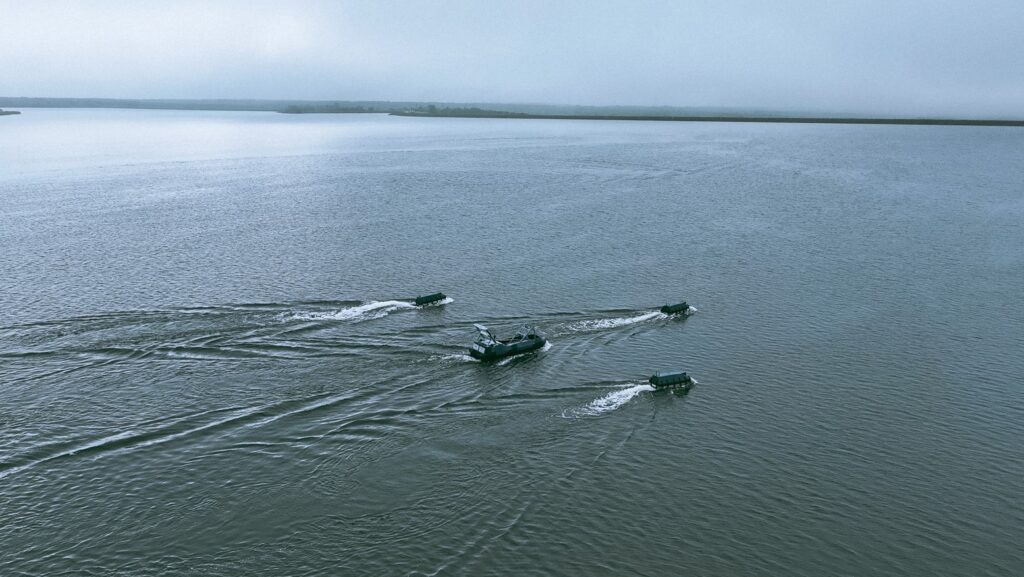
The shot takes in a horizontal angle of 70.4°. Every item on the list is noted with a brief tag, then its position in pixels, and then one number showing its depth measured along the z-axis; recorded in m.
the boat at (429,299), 106.06
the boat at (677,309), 105.75
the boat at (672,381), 81.50
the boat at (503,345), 86.88
